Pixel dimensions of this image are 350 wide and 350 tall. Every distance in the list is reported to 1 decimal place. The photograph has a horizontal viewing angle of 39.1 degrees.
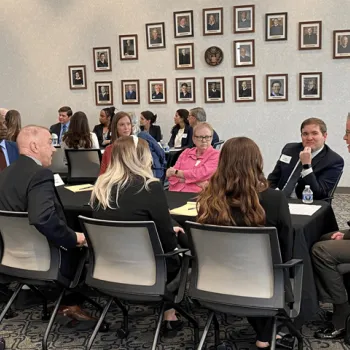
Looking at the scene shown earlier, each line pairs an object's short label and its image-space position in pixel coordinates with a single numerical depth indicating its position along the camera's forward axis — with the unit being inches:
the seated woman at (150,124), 326.6
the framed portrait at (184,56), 332.2
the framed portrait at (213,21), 320.8
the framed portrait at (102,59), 353.1
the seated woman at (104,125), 331.9
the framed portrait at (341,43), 299.6
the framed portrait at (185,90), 336.8
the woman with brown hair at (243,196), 99.1
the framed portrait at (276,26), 309.1
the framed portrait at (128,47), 344.8
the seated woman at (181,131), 316.5
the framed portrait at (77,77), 362.3
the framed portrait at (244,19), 314.2
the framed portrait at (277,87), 316.2
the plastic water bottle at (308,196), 141.2
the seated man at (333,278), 118.0
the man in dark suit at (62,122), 346.0
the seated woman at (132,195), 110.3
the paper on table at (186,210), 131.0
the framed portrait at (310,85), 309.7
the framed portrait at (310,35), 303.9
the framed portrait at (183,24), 328.2
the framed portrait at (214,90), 329.7
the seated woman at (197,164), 175.8
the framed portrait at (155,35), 336.5
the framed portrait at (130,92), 351.3
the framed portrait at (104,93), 357.7
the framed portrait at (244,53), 318.3
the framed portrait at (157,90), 344.5
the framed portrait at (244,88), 322.7
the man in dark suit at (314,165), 151.9
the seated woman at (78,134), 256.1
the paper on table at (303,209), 126.7
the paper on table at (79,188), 165.6
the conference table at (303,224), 115.3
